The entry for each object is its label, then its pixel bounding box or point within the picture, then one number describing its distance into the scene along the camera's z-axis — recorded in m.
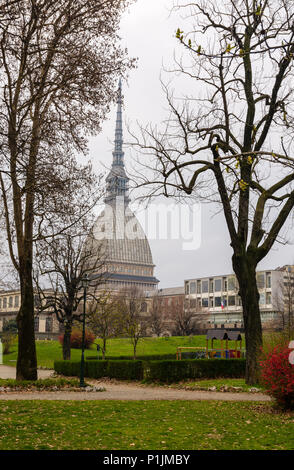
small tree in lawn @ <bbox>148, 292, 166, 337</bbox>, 84.04
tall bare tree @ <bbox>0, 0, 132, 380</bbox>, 11.85
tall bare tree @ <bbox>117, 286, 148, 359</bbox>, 40.72
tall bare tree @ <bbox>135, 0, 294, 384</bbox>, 19.25
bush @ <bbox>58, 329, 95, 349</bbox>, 52.07
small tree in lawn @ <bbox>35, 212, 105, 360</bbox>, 34.19
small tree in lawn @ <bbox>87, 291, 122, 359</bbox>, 40.14
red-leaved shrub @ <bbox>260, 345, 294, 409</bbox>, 12.10
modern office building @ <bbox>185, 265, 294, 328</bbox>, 105.75
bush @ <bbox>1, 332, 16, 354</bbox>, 53.84
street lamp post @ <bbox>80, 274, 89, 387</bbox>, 20.45
